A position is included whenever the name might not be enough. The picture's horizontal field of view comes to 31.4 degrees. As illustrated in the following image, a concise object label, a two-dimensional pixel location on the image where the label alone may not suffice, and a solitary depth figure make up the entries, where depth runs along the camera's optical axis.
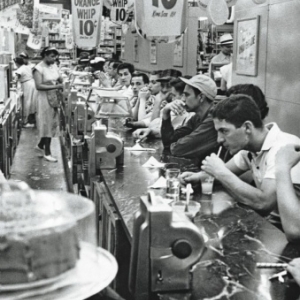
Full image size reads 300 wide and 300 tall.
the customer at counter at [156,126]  5.16
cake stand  0.97
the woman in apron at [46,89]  8.12
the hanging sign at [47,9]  14.43
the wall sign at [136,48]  17.98
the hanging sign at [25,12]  11.81
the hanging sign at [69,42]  17.83
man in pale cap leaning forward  4.10
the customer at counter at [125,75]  8.21
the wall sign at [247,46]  6.32
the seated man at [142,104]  6.57
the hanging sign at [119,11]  8.94
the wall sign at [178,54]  12.78
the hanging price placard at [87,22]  8.62
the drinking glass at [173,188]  2.87
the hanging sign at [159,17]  5.26
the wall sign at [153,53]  15.11
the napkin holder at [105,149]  3.82
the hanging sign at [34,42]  13.58
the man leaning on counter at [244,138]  2.91
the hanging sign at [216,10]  5.52
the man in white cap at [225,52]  9.49
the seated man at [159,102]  5.79
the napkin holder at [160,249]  1.63
